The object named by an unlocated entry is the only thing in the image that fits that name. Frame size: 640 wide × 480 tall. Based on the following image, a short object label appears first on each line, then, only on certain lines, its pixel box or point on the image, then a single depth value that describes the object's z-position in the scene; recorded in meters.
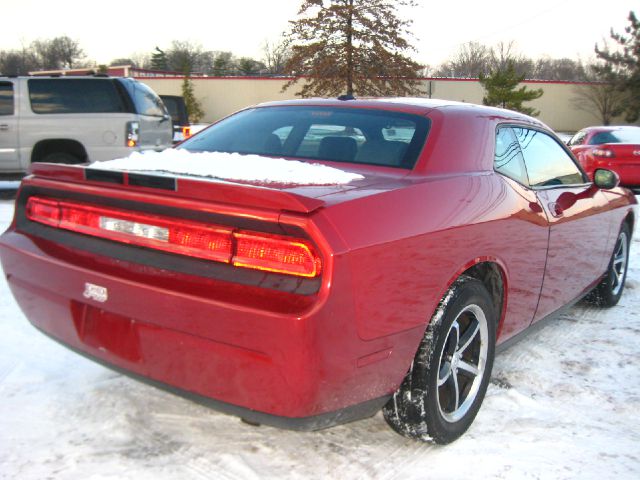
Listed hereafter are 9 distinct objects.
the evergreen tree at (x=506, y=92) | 30.42
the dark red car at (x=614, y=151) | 11.04
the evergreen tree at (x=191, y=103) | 38.38
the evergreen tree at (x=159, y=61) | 90.56
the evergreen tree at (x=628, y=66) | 38.62
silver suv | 9.10
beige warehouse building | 39.38
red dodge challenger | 1.94
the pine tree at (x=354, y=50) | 25.36
